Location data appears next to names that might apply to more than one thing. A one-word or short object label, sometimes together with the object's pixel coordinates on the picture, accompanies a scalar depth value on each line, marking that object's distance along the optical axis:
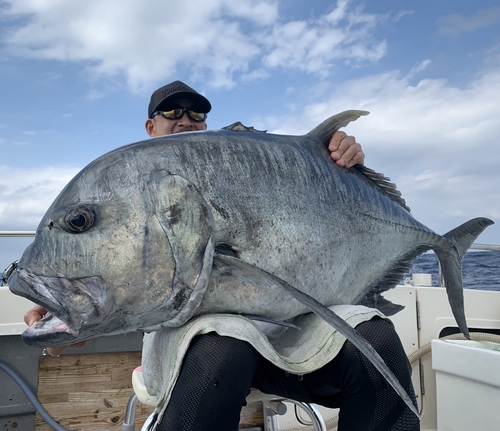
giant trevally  1.08
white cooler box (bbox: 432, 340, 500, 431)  2.32
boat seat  1.53
